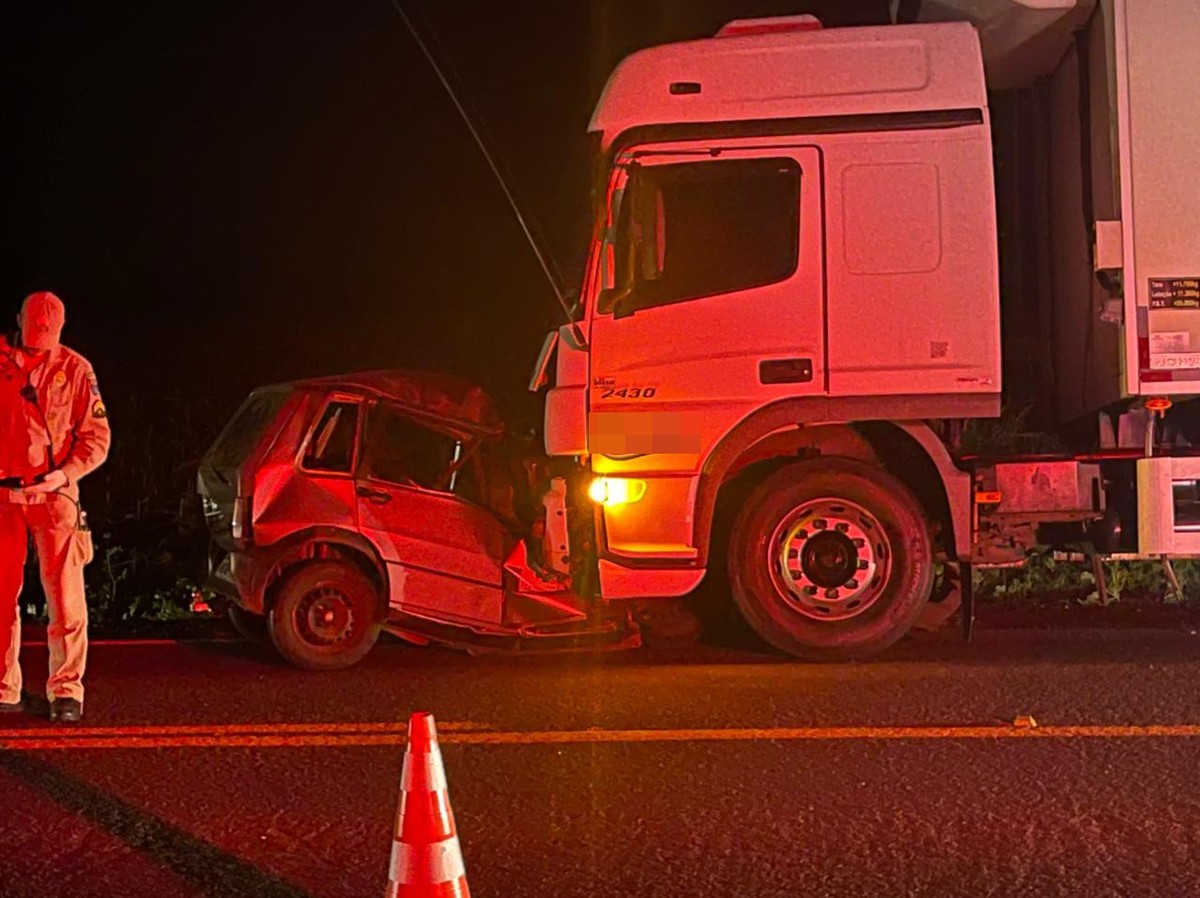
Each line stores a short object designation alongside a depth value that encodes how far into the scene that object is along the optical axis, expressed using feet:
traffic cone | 10.93
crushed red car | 23.32
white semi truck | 22.36
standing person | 19.30
